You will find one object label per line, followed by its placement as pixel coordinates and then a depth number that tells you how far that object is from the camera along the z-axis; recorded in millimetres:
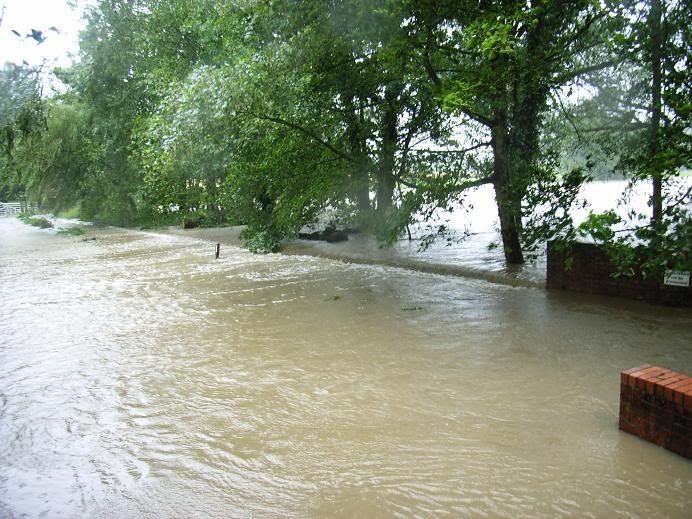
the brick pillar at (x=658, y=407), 3863
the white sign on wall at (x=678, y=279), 7773
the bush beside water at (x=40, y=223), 37625
